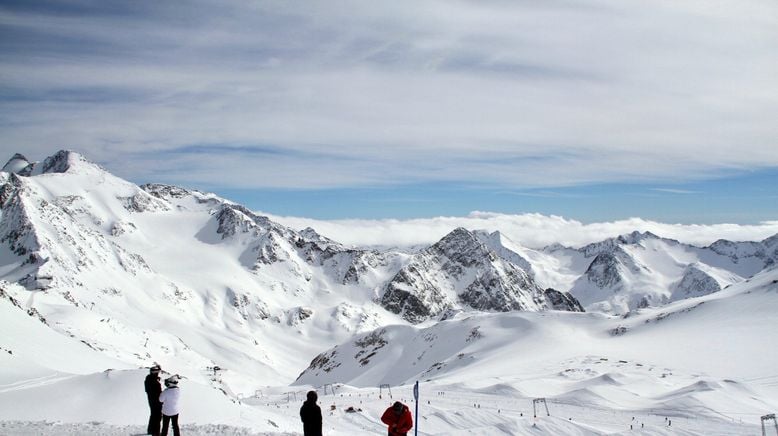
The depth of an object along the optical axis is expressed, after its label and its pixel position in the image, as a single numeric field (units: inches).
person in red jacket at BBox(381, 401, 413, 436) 618.8
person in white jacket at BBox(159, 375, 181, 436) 666.8
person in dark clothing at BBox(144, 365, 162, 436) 698.2
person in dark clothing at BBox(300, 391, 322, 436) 636.7
